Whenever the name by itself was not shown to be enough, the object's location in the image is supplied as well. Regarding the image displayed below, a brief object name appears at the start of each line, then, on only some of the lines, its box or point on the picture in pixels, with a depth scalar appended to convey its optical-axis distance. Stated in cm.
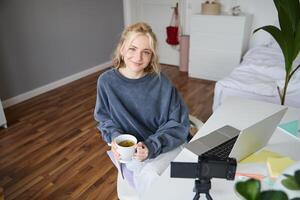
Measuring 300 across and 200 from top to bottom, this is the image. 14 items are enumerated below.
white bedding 229
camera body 68
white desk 87
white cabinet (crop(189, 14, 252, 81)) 353
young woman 126
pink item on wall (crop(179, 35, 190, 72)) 408
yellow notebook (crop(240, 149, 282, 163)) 102
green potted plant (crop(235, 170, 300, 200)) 44
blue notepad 119
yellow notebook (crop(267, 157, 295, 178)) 94
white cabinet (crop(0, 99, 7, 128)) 265
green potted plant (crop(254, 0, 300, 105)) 145
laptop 91
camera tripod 72
